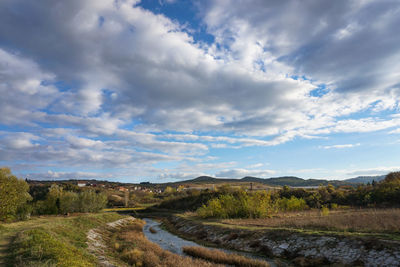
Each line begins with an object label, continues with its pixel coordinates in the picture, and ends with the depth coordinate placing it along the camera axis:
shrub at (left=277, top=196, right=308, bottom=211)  58.78
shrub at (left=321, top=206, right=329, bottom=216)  41.09
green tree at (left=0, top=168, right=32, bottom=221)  38.97
